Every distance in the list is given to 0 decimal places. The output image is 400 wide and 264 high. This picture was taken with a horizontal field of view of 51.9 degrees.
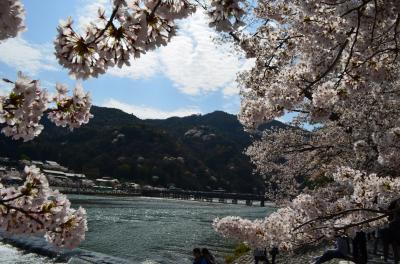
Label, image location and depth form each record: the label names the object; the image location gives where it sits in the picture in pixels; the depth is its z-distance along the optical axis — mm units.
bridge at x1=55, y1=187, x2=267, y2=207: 132900
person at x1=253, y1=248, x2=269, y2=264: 17398
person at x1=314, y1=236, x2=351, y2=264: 13273
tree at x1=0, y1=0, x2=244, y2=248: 3389
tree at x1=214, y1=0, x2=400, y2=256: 6684
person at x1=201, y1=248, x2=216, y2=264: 13594
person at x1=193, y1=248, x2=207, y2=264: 13547
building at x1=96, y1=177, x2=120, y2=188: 143625
